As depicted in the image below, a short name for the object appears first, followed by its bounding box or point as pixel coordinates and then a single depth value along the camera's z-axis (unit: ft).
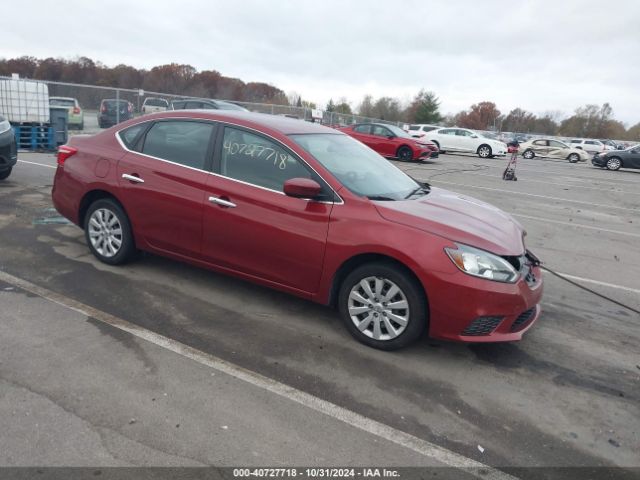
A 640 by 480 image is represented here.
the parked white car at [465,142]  92.94
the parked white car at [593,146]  152.15
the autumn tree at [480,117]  306.96
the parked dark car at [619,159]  88.12
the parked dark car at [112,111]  66.85
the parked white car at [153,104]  70.28
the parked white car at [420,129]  95.20
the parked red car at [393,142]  65.00
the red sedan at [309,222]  11.83
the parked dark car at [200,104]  52.08
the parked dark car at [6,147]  27.42
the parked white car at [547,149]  108.27
